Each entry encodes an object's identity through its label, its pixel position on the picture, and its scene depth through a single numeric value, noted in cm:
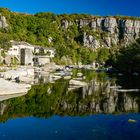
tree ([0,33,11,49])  5540
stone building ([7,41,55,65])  5882
